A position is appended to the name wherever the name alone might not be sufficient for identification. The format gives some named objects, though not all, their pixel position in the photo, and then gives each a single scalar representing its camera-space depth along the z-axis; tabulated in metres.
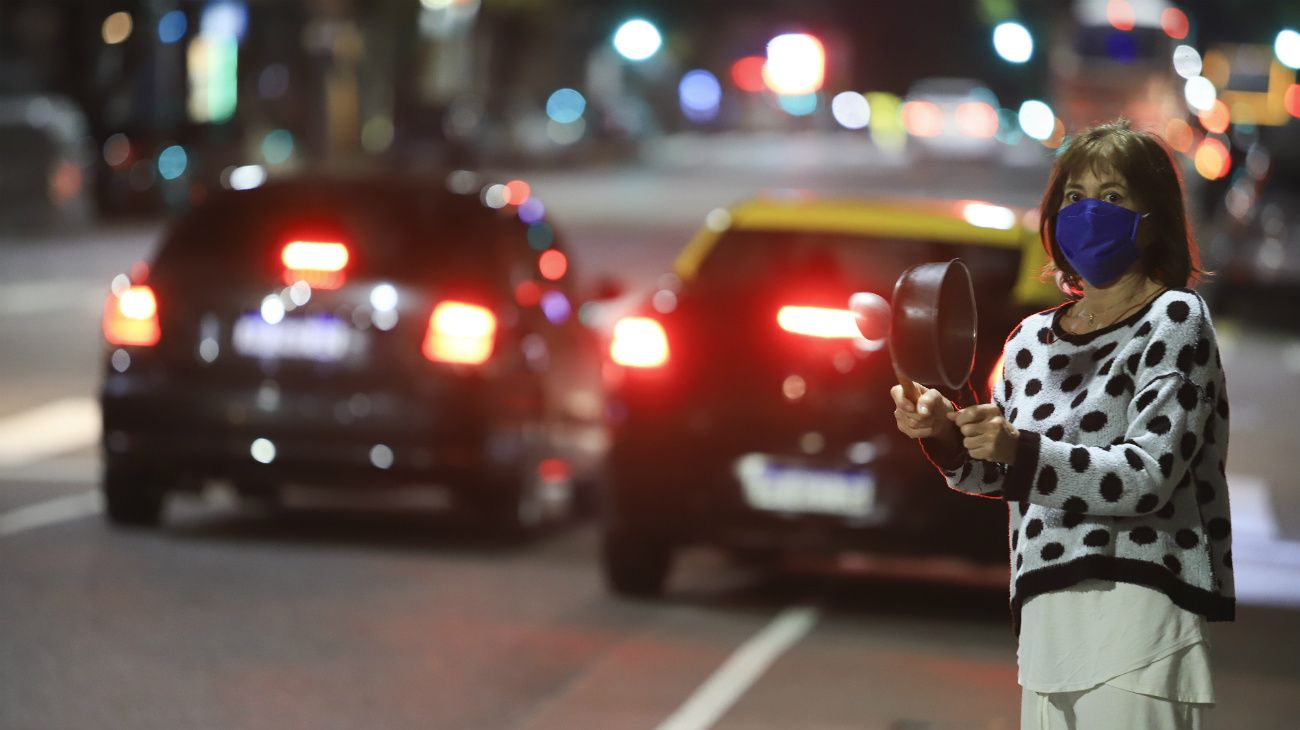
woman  7.60
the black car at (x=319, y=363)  20.61
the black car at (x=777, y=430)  17.67
